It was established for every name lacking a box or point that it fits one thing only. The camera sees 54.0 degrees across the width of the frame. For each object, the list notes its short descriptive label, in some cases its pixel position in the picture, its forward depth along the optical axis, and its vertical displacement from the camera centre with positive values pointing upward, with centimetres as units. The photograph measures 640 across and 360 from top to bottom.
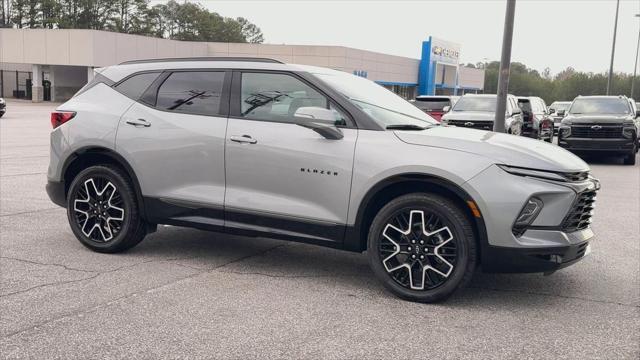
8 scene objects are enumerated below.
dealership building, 4878 +225
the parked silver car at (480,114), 1628 -49
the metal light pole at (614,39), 3853 +385
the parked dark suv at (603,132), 1642 -81
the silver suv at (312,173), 448 -67
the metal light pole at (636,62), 5280 +350
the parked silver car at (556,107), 3135 -41
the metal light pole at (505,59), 1241 +74
